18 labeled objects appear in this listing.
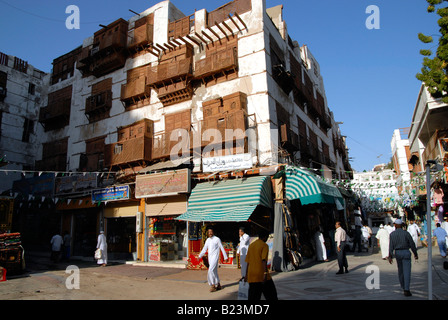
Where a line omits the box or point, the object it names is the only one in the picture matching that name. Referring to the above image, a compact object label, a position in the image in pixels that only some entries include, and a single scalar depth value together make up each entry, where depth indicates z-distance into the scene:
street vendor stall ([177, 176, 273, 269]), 12.39
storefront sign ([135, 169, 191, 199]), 14.88
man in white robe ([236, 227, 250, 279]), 9.83
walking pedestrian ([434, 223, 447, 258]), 13.61
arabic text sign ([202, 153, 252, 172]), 14.18
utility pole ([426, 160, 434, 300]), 5.02
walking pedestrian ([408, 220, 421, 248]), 16.28
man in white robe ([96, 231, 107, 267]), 15.31
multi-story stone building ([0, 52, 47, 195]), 23.52
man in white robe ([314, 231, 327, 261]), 14.11
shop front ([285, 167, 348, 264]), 12.50
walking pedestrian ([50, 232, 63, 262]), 16.55
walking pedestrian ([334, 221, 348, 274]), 10.27
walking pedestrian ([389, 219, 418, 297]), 6.79
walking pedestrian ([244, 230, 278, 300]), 5.60
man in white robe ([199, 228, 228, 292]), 8.50
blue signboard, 16.95
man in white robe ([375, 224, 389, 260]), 13.91
